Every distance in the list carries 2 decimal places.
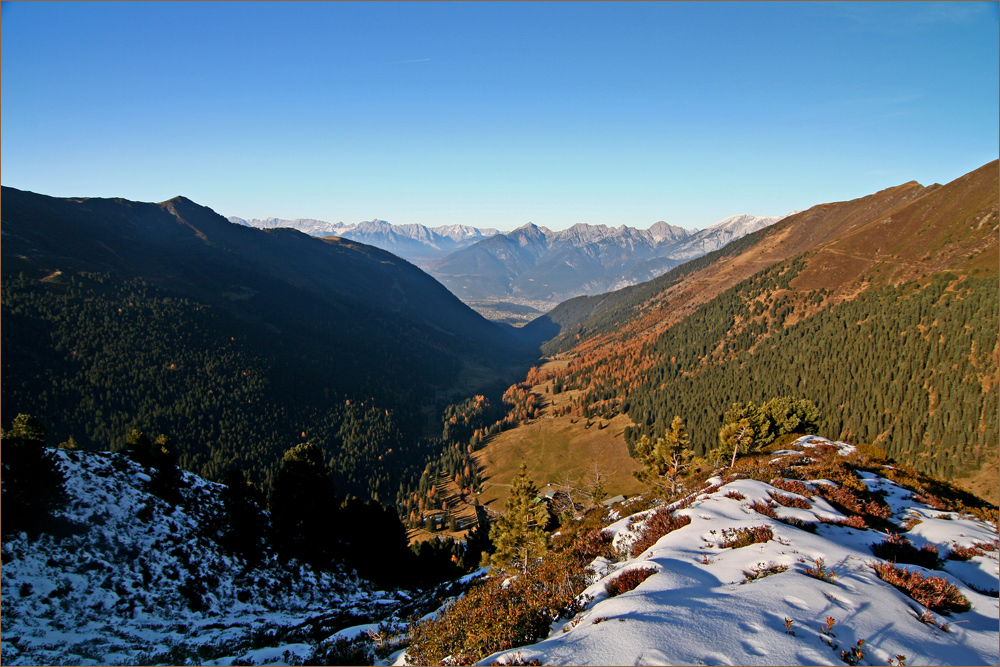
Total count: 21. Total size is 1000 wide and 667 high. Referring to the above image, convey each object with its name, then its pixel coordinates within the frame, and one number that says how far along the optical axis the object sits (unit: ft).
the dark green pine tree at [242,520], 124.98
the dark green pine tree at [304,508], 141.28
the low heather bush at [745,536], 46.88
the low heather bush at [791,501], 60.95
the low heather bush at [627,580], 40.01
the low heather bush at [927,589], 34.17
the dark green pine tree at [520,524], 118.01
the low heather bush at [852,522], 54.85
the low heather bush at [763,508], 57.13
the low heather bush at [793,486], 67.97
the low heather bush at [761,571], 38.14
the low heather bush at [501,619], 34.94
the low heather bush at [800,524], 52.54
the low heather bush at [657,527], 55.11
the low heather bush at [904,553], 48.11
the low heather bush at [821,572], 36.14
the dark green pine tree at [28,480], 94.94
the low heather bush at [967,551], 47.83
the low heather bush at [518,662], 26.55
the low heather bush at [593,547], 59.11
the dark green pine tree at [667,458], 114.73
